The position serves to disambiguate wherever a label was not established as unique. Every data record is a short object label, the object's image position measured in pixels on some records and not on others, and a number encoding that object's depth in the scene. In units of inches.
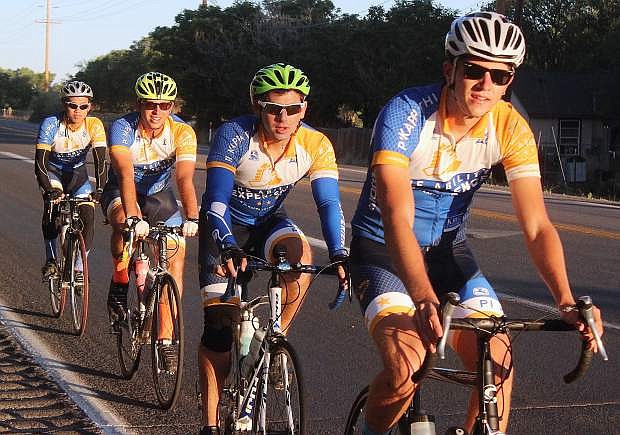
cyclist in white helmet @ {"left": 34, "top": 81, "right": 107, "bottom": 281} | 392.8
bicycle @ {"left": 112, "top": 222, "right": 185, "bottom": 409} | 261.6
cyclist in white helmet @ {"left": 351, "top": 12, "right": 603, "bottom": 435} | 153.7
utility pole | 4714.6
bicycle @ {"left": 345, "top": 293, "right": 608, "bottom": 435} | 135.3
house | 2074.3
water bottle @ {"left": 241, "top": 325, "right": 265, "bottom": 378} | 194.4
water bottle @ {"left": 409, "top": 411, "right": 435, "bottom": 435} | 151.9
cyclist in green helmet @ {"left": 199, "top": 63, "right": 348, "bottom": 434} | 213.2
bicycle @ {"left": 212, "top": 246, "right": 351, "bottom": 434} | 183.2
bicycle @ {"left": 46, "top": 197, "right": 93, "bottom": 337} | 353.7
